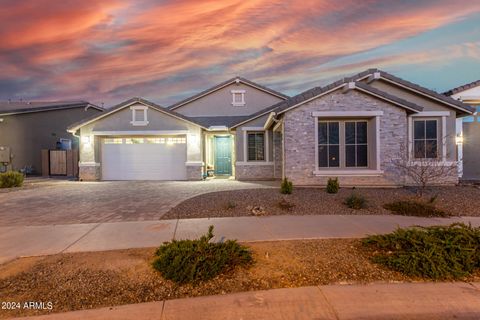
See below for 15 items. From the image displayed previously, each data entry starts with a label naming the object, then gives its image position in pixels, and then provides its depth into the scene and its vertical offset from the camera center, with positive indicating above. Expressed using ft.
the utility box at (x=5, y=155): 61.21 +0.74
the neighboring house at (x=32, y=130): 63.00 +6.73
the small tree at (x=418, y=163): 36.83 -1.29
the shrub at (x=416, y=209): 25.16 -4.89
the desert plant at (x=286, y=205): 27.07 -4.66
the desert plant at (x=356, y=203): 27.33 -4.56
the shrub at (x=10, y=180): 46.03 -3.40
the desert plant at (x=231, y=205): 27.09 -4.63
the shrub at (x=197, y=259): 12.92 -4.81
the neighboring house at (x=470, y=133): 48.34 +3.40
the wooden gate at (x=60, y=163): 69.05 -1.18
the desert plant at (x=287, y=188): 33.78 -3.79
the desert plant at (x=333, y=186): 34.07 -3.66
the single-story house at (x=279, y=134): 39.29 +3.59
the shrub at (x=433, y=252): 13.43 -4.83
